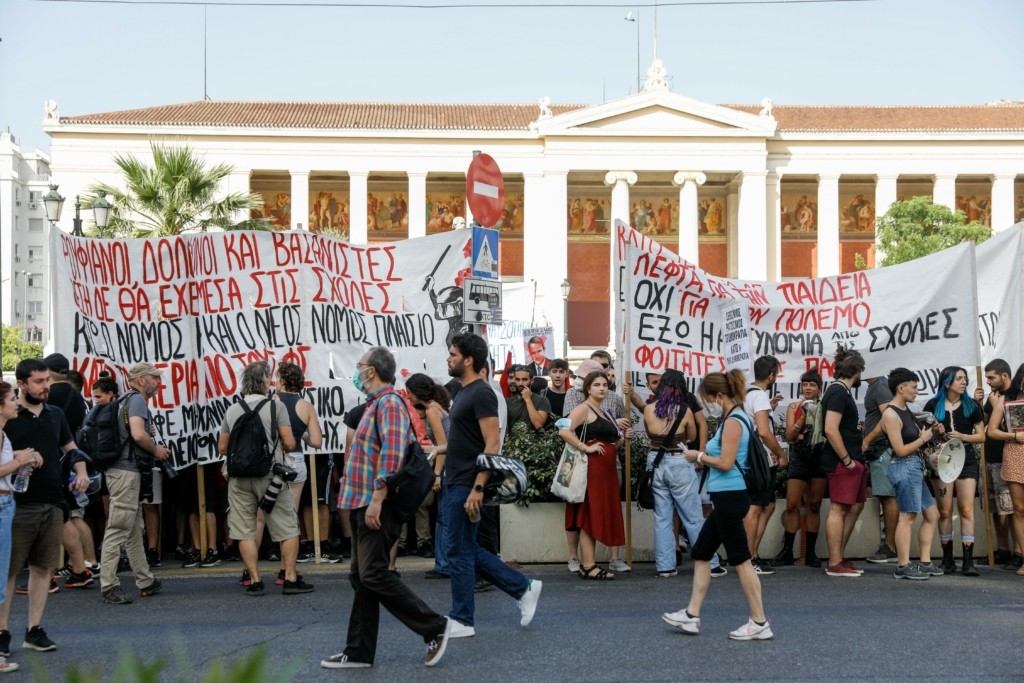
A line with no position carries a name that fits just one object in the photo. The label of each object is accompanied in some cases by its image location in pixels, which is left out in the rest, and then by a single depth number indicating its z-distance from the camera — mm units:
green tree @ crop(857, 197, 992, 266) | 43469
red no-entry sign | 9609
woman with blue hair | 9227
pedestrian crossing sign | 9438
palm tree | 22422
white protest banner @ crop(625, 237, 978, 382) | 9898
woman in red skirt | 9031
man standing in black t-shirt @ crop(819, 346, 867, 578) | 9023
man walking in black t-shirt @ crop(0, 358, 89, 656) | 6543
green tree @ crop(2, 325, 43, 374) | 78438
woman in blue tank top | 6574
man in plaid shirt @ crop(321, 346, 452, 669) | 6035
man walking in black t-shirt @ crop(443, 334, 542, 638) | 6594
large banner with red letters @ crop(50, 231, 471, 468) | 9680
